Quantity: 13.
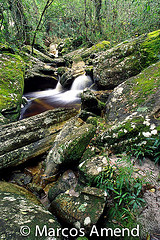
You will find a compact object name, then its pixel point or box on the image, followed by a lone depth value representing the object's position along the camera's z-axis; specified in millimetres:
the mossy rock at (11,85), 5068
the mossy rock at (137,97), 2794
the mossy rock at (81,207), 1655
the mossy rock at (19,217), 1417
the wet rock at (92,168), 2207
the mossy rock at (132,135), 2182
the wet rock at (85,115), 4430
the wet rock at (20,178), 3252
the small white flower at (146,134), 2218
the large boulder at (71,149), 2895
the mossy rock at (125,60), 4926
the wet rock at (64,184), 2626
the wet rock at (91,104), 4421
